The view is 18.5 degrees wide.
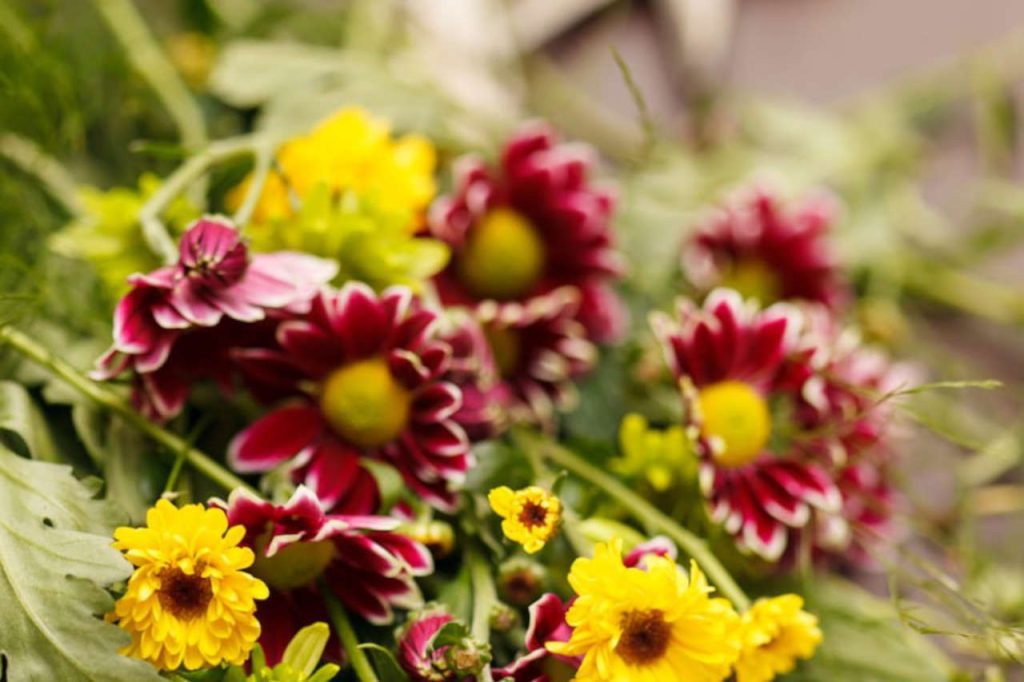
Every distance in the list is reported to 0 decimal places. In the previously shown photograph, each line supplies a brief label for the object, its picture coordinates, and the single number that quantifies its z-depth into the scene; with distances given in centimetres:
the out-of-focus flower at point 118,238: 69
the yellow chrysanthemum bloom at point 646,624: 63
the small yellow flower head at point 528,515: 64
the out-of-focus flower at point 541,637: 64
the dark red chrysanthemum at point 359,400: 67
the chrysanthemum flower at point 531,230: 74
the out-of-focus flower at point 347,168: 73
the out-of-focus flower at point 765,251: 78
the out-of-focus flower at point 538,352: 73
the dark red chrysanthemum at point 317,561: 64
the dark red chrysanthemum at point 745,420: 69
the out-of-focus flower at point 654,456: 70
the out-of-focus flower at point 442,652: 64
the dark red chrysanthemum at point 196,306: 66
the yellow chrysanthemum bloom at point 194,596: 63
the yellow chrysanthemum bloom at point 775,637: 65
